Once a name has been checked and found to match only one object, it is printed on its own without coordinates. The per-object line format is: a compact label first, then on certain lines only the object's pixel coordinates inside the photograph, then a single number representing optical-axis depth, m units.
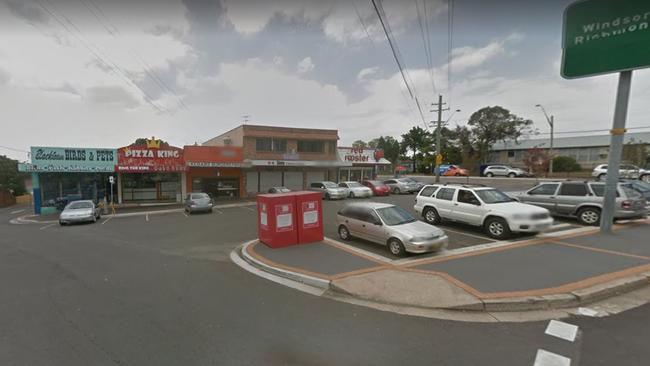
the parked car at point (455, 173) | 35.81
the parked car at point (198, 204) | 17.16
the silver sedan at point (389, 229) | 6.91
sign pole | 8.33
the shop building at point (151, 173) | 21.21
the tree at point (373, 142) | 93.69
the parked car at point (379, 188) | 24.08
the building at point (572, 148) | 45.97
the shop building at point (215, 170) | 23.14
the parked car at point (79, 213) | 14.21
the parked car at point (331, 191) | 22.14
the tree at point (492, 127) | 43.12
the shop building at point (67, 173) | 19.11
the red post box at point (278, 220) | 8.01
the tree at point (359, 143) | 93.04
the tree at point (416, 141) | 57.94
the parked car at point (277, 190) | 22.38
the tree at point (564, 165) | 38.09
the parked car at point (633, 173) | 21.78
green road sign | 7.57
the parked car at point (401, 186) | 25.45
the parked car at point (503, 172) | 33.22
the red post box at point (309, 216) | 8.38
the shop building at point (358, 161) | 30.56
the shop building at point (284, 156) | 25.70
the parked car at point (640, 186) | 11.85
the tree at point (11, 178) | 39.69
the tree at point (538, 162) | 34.97
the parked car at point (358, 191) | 22.83
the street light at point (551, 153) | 29.30
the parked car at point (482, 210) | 8.21
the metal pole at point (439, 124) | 24.18
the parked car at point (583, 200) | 9.73
